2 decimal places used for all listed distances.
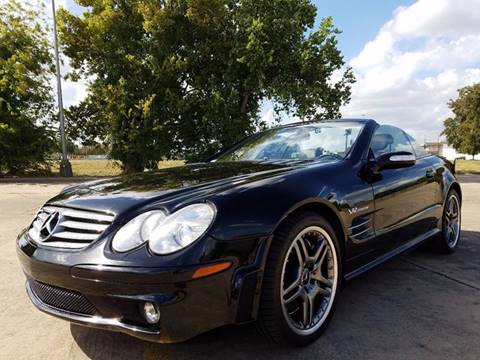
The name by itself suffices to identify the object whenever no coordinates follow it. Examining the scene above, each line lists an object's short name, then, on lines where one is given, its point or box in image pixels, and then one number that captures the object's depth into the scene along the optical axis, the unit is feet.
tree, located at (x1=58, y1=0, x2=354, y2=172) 52.95
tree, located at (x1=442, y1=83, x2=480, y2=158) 127.85
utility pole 53.96
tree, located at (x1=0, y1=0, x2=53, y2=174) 54.29
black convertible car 6.16
